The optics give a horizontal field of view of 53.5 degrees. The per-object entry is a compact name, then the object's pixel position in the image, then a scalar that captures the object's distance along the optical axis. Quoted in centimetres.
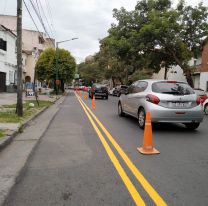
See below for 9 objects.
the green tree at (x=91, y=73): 6078
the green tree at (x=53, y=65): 2948
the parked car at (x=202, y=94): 1188
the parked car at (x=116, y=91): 2803
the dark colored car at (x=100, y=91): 2190
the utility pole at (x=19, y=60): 838
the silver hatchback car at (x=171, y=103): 638
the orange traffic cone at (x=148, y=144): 455
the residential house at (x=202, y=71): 2139
